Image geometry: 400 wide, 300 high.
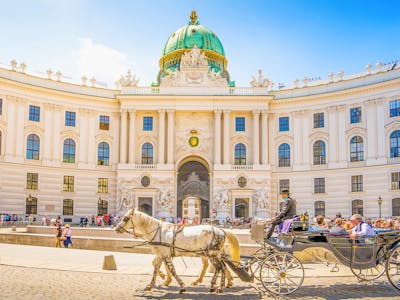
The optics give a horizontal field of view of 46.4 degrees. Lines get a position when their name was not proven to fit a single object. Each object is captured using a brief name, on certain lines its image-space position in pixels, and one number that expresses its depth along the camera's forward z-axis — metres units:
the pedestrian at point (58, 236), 26.08
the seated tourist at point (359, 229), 13.00
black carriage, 12.76
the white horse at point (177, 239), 12.92
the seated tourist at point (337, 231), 13.19
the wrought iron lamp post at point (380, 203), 44.31
